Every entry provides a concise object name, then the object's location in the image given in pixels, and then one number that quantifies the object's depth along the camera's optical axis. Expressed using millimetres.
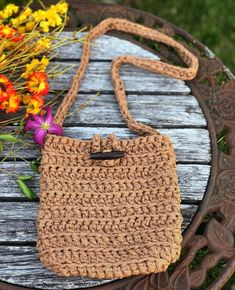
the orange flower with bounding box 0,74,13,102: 1273
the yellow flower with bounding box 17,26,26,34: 1542
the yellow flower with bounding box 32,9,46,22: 1476
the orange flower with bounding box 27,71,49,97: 1364
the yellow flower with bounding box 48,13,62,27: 1488
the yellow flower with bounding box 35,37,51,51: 1427
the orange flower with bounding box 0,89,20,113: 1306
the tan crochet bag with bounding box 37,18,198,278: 1201
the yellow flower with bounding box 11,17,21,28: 1452
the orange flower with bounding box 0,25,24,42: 1315
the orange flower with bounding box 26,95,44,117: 1368
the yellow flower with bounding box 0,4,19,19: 1467
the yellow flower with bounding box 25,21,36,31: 1550
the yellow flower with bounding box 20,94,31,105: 1444
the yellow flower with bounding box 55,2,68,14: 1501
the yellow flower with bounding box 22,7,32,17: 1488
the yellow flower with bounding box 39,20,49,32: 1476
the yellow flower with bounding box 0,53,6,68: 1329
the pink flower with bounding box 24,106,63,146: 1417
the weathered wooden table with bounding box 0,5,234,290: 1284
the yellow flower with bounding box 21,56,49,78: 1411
